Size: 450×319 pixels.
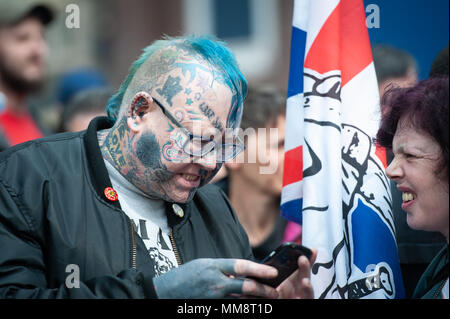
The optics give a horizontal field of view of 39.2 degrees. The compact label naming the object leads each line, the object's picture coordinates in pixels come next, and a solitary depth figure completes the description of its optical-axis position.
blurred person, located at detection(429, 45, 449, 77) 2.67
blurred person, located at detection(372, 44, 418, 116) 4.21
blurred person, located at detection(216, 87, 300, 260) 4.10
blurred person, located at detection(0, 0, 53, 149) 4.23
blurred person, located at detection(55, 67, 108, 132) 4.29
